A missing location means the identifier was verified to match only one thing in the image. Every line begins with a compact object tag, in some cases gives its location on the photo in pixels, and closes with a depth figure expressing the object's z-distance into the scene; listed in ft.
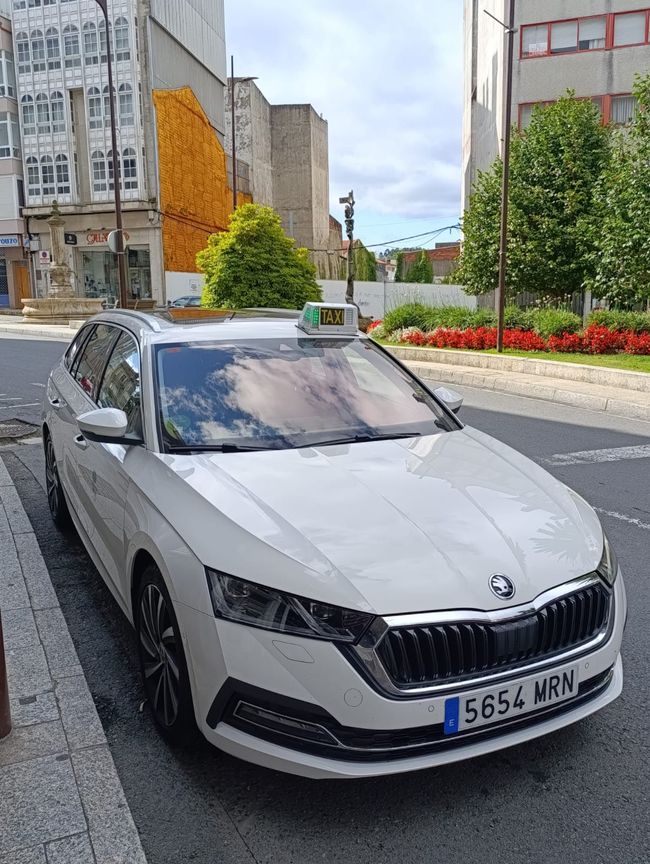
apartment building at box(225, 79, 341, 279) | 215.92
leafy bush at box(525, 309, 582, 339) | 58.54
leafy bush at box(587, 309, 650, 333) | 55.62
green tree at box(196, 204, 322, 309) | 81.05
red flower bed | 54.03
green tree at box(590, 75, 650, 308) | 50.14
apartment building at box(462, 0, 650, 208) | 99.71
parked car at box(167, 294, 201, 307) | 121.65
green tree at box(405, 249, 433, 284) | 184.24
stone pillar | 109.70
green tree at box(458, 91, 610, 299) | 72.54
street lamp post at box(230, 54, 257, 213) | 149.42
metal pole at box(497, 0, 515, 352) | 55.77
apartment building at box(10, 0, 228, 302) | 143.23
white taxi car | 7.73
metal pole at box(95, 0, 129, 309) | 93.48
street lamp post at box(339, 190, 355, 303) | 88.09
